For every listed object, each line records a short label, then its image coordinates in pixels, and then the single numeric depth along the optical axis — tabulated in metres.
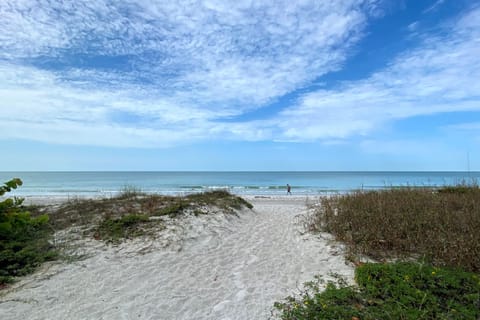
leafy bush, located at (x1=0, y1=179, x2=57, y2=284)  2.90
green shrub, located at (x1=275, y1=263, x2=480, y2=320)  3.30
